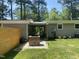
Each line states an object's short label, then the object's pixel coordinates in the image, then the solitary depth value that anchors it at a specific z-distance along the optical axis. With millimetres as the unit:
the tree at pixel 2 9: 16283
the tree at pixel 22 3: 17273
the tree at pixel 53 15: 17704
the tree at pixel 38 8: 17645
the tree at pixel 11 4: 17251
